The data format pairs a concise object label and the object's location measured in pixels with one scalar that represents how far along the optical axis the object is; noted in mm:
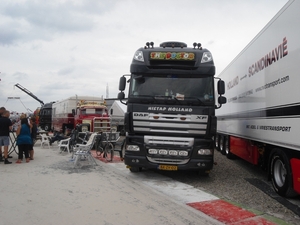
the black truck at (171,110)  7215
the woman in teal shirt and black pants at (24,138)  9750
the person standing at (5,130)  9375
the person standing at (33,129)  10703
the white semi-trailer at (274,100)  5273
